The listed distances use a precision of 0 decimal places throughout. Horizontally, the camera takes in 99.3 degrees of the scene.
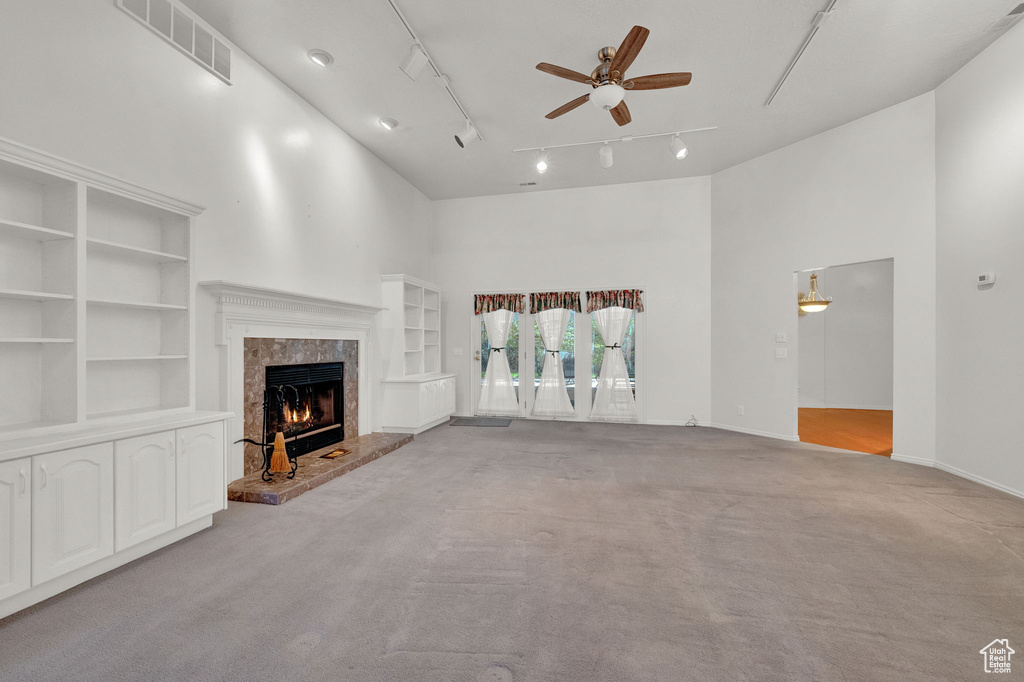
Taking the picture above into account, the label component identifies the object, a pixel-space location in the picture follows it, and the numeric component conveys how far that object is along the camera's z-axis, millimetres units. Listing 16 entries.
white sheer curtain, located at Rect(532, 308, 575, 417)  7148
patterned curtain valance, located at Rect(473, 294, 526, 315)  7289
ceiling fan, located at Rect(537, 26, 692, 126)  3183
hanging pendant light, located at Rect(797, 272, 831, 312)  7039
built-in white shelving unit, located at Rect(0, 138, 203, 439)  2307
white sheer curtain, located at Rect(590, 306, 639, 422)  6871
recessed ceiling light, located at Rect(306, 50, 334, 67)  3740
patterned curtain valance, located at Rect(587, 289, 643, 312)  6805
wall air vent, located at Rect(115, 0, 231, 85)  2920
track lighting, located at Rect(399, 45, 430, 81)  3462
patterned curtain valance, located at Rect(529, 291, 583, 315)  7078
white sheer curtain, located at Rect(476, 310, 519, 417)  7340
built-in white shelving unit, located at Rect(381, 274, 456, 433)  5816
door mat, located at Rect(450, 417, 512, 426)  6758
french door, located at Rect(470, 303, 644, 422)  6879
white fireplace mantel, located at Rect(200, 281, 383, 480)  3510
